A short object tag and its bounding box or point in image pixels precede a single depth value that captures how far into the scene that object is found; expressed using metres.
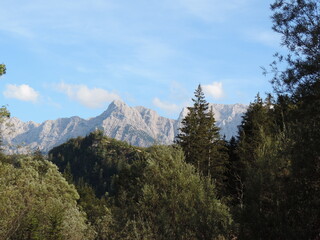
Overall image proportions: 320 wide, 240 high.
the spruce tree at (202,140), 55.16
